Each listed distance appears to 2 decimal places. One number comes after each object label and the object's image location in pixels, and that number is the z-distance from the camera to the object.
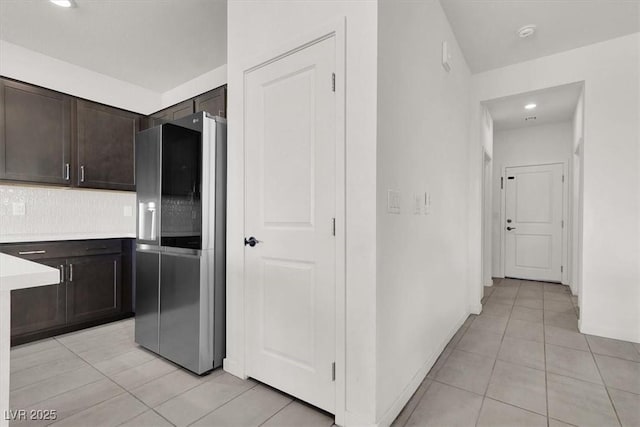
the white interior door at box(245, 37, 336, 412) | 1.72
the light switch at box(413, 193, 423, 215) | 2.02
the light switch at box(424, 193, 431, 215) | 2.20
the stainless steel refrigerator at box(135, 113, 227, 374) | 2.17
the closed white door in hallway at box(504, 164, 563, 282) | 5.27
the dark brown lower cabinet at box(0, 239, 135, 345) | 2.75
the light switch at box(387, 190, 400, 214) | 1.67
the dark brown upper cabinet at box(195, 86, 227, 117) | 3.18
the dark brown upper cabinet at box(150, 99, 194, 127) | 3.55
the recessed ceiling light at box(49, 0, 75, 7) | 2.43
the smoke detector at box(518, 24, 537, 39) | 2.77
